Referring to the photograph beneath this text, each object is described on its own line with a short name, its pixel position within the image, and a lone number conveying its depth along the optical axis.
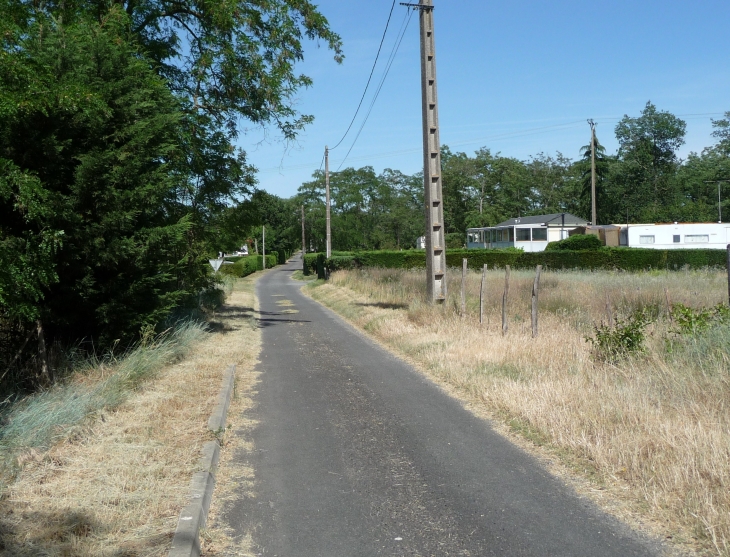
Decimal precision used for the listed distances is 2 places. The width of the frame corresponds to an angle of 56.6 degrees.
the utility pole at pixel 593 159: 51.75
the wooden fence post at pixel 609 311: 10.93
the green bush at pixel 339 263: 42.25
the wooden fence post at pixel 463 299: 14.94
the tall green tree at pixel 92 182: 8.40
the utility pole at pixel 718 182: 67.82
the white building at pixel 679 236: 44.53
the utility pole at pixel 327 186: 42.41
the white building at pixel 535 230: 60.03
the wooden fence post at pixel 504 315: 12.59
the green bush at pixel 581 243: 43.69
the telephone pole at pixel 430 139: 16.30
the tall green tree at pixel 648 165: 78.50
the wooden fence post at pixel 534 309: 11.74
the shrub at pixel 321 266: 45.56
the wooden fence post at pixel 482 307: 13.77
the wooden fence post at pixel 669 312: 10.91
